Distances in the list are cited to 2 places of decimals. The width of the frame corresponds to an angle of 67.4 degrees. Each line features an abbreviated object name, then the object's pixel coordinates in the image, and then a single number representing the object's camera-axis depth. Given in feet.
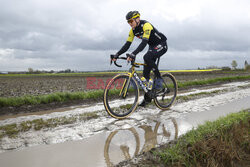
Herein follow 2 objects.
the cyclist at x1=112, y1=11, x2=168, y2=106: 16.44
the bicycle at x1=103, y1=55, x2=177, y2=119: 16.11
